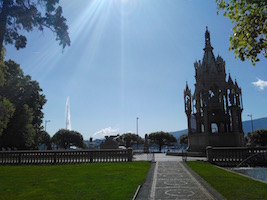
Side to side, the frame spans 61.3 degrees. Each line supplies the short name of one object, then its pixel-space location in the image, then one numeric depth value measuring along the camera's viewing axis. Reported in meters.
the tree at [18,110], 38.38
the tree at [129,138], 109.99
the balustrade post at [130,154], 25.66
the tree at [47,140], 94.18
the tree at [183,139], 111.44
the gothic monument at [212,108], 37.47
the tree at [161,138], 96.25
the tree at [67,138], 94.06
